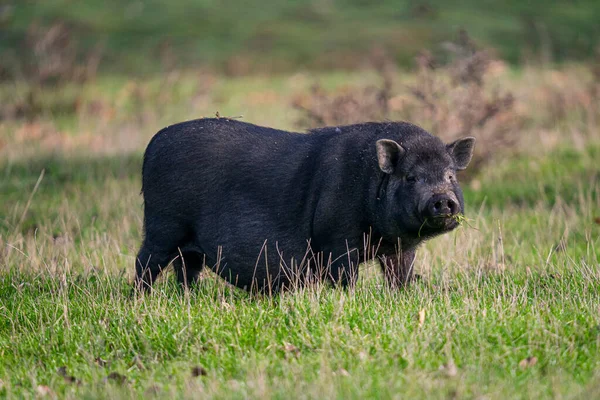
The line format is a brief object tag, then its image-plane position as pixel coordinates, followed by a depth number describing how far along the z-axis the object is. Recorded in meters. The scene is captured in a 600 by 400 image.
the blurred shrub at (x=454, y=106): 26.70
